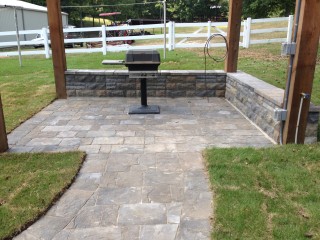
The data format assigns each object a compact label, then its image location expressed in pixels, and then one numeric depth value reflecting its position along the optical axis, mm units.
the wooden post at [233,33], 5598
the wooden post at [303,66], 3223
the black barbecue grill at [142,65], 4914
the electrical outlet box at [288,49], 3365
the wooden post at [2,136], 3576
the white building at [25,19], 18750
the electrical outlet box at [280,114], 3607
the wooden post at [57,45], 5547
